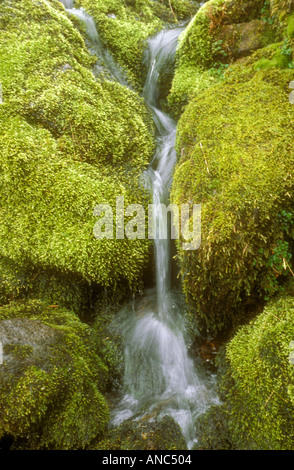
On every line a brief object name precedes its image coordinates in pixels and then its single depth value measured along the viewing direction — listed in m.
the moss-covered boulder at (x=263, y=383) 2.09
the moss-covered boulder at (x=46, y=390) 2.15
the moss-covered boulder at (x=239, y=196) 2.50
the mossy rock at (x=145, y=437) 2.25
